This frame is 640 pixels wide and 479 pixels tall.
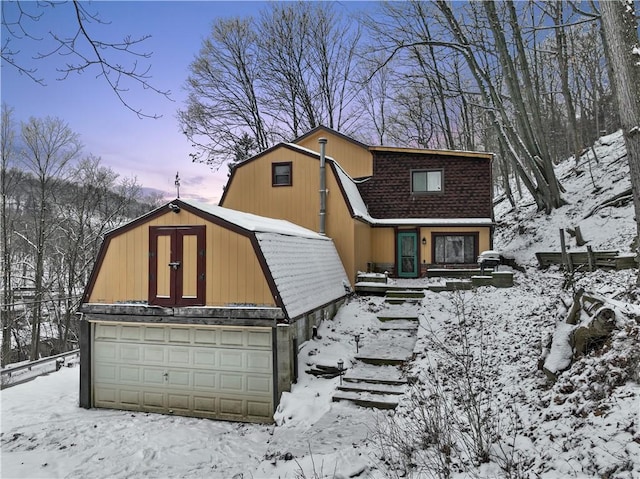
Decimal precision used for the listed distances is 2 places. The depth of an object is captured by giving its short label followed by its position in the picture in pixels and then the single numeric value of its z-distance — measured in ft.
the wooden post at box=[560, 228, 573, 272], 37.91
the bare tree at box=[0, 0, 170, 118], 9.61
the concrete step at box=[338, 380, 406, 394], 24.07
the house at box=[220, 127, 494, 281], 45.21
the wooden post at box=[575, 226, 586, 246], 41.78
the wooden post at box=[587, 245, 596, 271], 35.27
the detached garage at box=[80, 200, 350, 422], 26.78
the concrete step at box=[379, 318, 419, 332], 34.22
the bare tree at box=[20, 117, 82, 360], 64.44
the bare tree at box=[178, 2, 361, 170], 82.89
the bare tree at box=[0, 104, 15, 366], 58.95
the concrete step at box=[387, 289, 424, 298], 40.86
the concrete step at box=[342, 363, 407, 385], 25.09
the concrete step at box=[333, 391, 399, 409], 22.82
